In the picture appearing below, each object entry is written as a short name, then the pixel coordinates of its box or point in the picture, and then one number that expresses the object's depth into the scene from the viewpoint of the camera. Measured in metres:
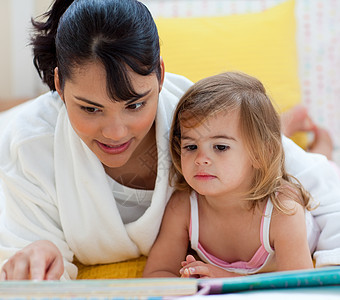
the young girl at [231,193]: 0.98
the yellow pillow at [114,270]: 1.11
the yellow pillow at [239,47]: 1.62
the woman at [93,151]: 0.86
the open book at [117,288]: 0.63
